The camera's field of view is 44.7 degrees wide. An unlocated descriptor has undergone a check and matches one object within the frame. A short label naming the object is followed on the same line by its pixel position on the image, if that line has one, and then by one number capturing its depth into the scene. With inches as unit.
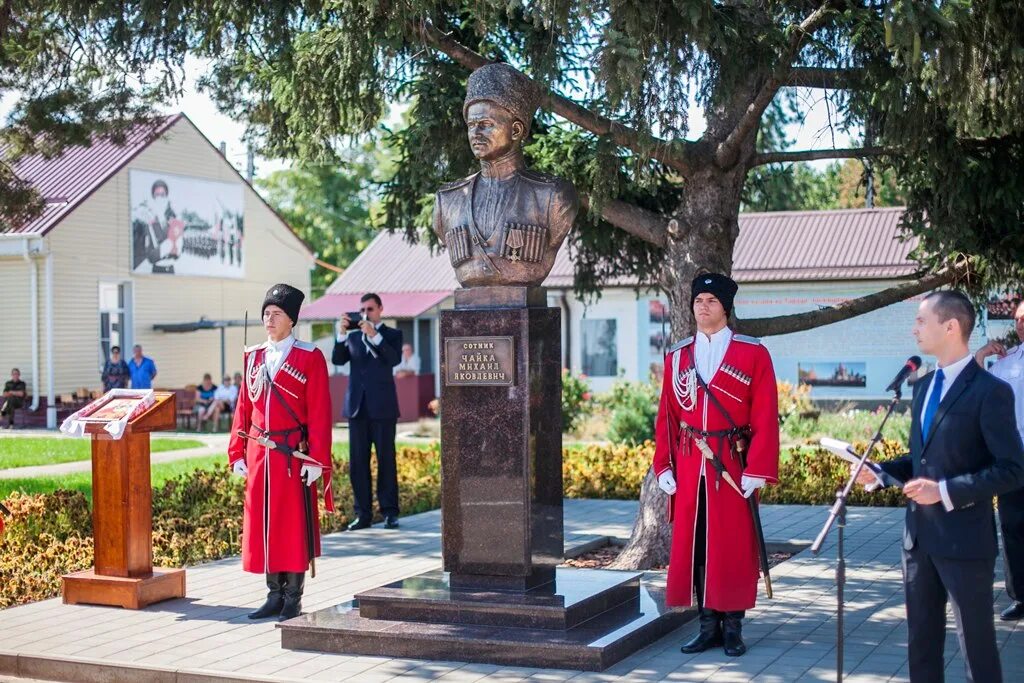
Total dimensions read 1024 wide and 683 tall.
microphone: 194.4
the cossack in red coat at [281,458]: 307.9
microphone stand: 190.5
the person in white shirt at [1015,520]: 305.4
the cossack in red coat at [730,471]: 271.1
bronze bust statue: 293.0
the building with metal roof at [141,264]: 1072.2
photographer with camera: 470.0
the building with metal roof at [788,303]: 906.7
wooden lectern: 327.3
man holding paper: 199.9
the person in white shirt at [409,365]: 1144.3
